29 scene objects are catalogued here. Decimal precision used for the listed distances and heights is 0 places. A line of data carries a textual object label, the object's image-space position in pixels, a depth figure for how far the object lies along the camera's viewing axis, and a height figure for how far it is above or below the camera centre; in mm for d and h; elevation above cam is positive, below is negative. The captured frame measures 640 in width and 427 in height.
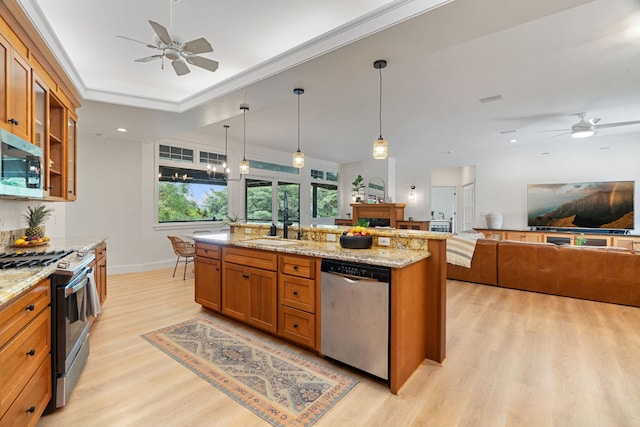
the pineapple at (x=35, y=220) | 3170 -75
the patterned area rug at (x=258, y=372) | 1933 -1220
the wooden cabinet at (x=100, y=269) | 3150 -621
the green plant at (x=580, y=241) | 5579 -477
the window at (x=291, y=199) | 8429 +456
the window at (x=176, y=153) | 6117 +1266
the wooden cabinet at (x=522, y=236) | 7254 -510
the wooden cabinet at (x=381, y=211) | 8234 +103
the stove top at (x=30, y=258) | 1908 -328
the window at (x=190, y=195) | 6160 +403
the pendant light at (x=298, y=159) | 3815 +706
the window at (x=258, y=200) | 7500 +368
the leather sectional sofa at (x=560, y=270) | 3926 -782
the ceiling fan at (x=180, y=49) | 2263 +1322
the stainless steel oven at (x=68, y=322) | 1844 -710
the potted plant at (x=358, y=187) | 8861 +869
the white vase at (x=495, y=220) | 7633 -123
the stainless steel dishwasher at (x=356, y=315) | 2109 -746
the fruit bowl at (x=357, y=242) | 2699 -246
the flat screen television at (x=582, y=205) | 6590 +250
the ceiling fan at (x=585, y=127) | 4879 +1460
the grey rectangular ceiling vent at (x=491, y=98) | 4248 +1681
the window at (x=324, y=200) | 9664 +481
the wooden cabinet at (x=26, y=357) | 1347 -729
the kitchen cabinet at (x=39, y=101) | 2076 +981
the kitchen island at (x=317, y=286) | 2150 -618
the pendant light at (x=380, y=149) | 3056 +678
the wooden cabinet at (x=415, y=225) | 8479 -287
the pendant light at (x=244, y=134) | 3808 +1360
